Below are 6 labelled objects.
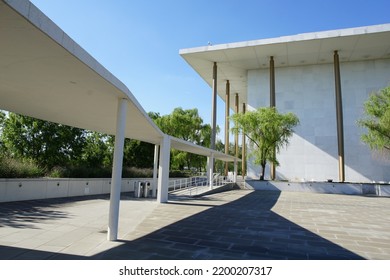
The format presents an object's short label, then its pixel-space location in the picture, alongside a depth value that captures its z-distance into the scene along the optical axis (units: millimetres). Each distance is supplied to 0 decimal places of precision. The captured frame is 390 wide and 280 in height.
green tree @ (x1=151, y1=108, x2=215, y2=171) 31844
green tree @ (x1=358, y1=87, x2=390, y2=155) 20047
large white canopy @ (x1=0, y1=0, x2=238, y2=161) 2611
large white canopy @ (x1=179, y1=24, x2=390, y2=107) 24094
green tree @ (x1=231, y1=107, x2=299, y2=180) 23484
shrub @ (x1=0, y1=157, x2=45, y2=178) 10492
